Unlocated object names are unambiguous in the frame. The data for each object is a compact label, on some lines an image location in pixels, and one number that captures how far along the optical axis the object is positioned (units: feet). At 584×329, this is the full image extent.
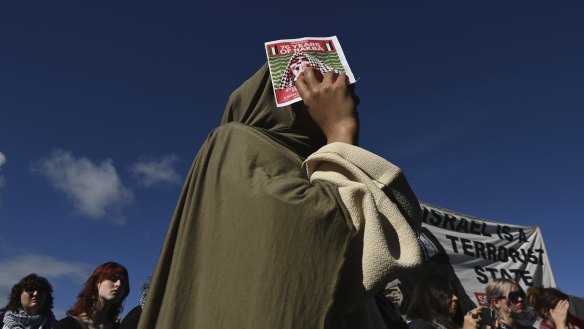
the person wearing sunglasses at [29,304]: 14.33
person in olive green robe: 2.86
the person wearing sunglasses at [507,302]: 14.10
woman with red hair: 10.59
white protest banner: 20.61
